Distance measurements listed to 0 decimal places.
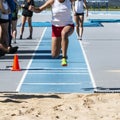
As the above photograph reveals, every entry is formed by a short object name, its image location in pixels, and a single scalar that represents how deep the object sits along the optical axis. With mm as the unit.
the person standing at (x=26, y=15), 21969
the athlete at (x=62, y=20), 11039
